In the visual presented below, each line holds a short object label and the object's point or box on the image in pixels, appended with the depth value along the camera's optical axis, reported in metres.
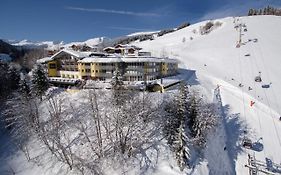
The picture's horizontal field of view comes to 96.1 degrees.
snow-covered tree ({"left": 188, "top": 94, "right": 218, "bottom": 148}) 18.42
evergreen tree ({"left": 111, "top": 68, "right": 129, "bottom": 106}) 18.19
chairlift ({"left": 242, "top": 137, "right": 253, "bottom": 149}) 21.01
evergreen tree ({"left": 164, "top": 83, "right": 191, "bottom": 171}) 16.41
